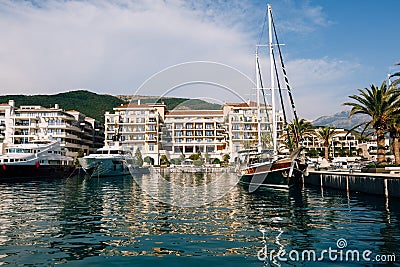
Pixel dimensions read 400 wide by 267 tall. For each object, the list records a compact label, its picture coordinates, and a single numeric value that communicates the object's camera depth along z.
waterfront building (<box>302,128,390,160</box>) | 107.56
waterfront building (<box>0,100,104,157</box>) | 83.88
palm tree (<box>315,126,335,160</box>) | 64.81
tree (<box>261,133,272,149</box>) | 35.26
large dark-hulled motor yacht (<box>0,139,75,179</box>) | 46.78
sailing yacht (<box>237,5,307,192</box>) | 27.98
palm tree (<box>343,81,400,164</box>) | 31.45
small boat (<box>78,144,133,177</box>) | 53.50
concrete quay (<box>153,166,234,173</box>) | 67.38
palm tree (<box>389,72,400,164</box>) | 32.25
